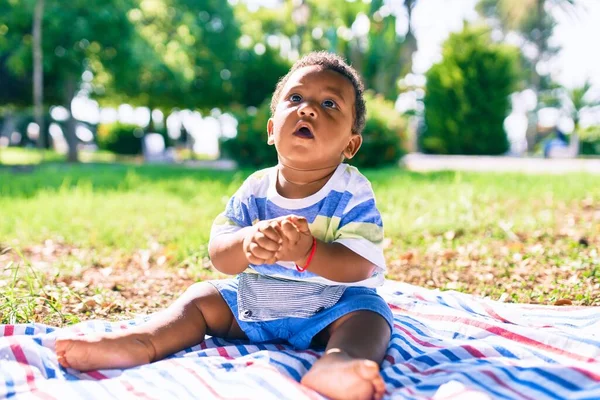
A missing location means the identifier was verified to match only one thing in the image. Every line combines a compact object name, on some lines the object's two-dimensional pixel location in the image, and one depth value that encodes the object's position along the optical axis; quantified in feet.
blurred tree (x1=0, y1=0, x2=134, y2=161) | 50.16
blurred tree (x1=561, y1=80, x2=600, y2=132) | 81.66
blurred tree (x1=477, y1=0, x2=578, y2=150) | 83.45
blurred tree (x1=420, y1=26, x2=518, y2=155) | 60.80
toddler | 6.08
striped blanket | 5.29
